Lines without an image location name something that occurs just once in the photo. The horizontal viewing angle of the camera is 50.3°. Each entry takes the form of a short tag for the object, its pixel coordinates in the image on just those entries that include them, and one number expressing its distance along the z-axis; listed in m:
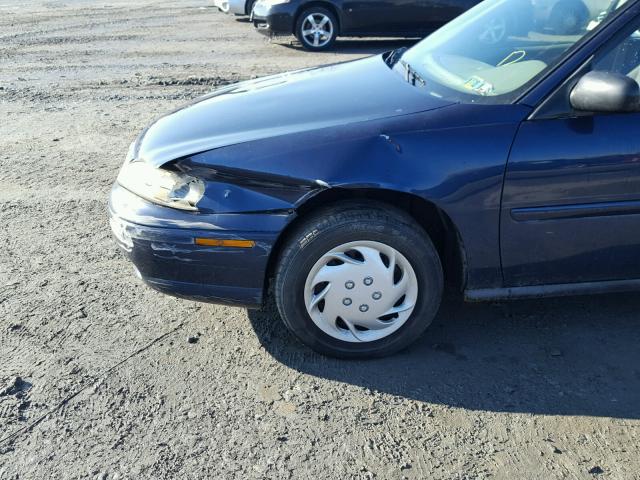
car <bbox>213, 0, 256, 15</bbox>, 13.81
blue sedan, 2.88
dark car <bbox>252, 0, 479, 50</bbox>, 11.20
